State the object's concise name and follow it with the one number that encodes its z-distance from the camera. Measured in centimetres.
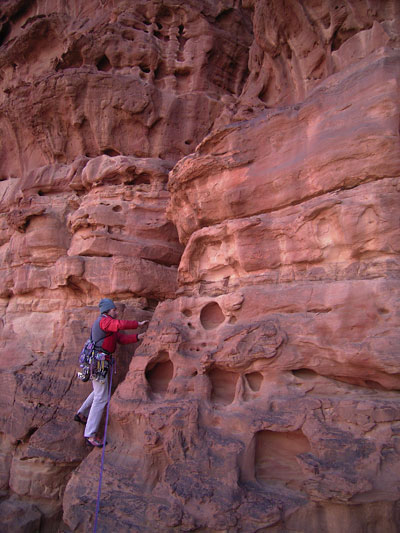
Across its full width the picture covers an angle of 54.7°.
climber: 578
